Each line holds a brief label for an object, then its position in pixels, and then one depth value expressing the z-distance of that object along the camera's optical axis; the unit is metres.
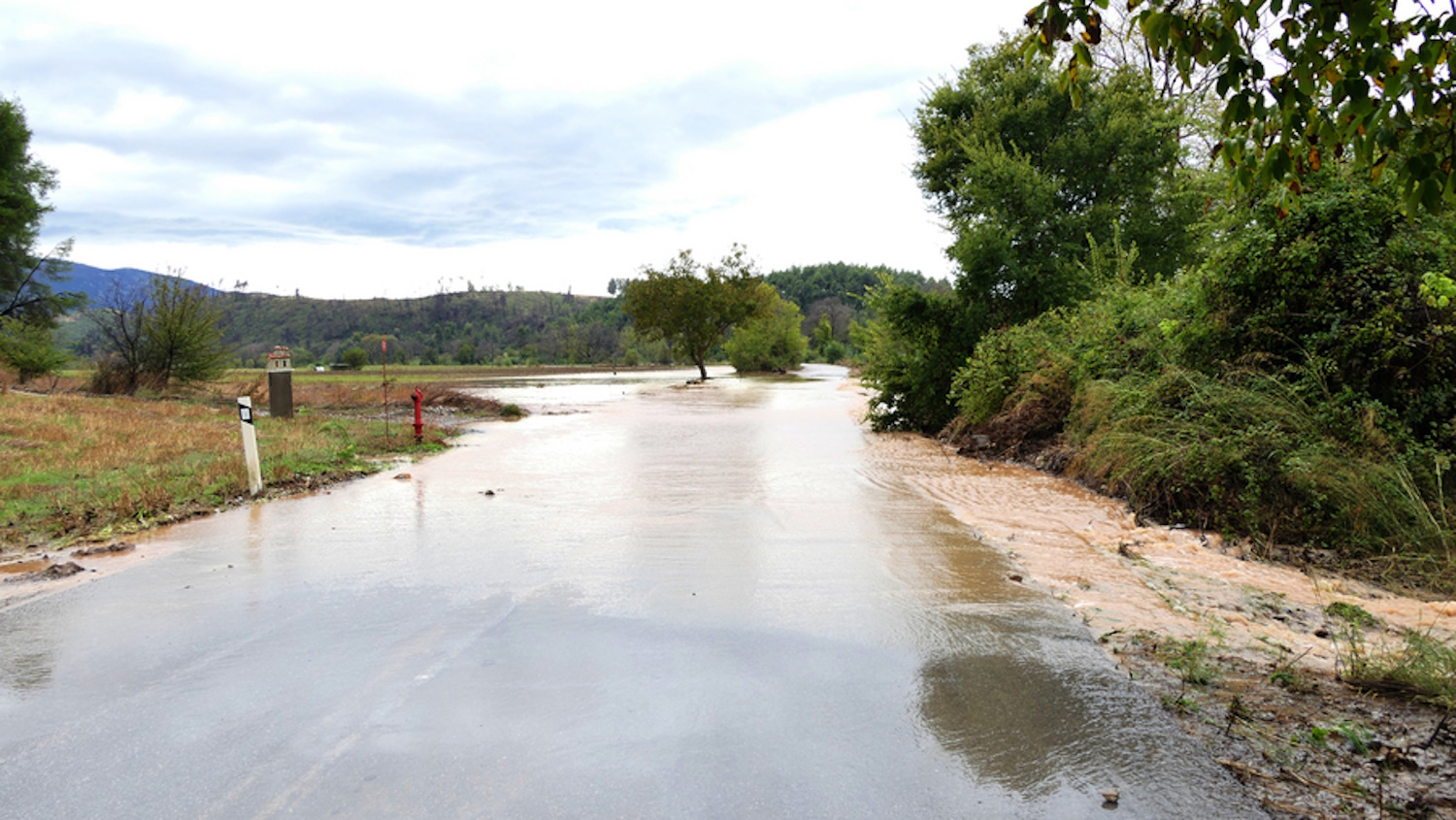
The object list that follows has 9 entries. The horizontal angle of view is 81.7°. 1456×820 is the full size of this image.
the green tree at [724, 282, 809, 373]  74.81
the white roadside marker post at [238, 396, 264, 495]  9.90
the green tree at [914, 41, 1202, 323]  18.55
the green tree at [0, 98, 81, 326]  34.00
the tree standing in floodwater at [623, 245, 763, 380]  56.03
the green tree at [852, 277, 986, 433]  19.08
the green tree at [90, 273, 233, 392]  26.34
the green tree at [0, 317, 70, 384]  28.23
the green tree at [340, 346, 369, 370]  77.38
